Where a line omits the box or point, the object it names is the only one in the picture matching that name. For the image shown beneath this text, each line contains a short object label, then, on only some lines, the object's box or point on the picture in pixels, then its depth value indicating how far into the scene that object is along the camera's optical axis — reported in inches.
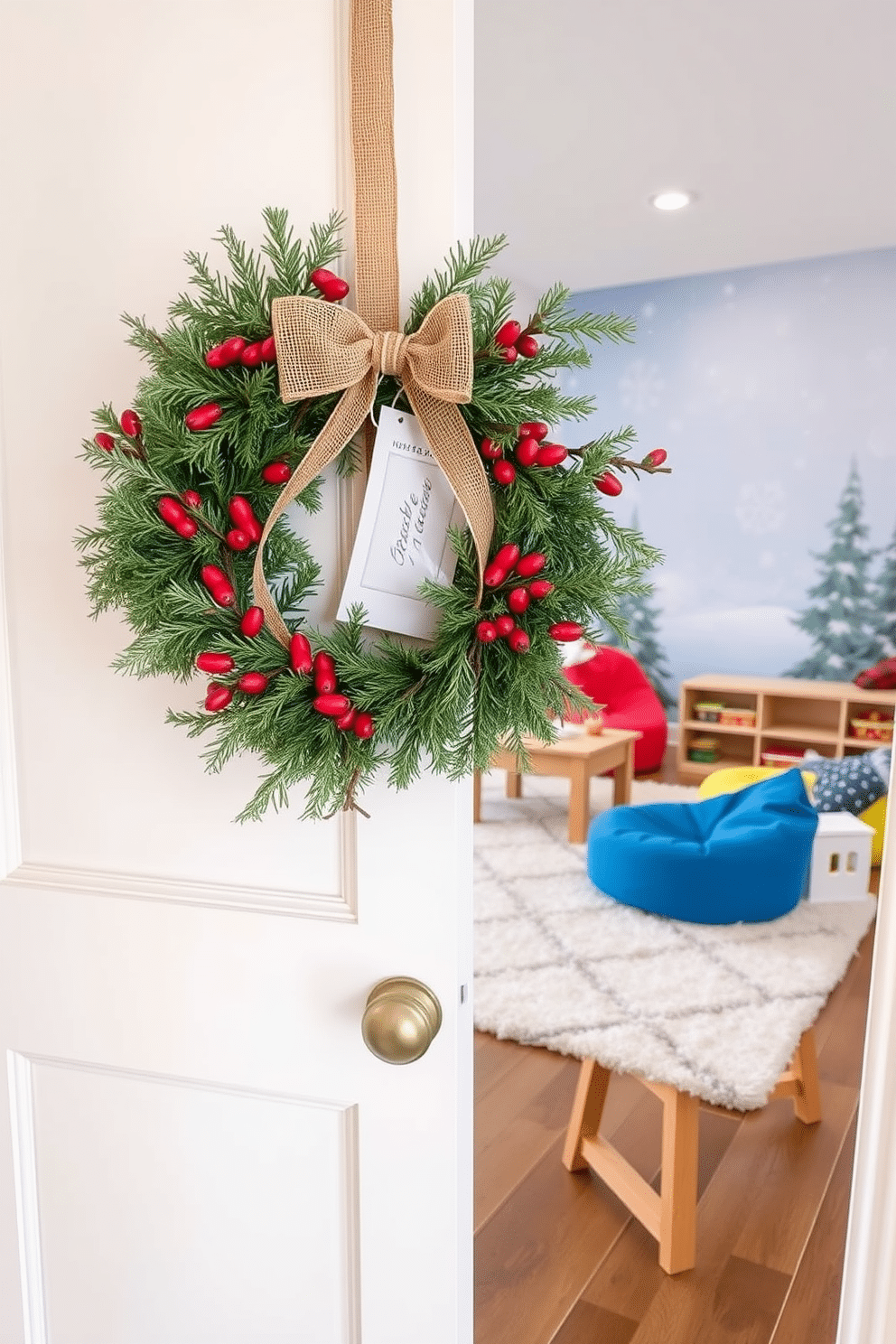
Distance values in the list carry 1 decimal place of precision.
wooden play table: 155.2
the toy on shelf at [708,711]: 213.9
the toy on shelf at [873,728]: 194.7
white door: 32.9
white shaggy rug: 85.4
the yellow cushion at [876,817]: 152.8
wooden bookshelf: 198.1
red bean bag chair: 205.8
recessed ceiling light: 167.5
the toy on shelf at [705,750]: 213.6
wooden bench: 70.0
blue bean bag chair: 118.0
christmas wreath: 29.1
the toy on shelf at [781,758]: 199.9
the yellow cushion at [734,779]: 153.4
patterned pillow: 153.0
